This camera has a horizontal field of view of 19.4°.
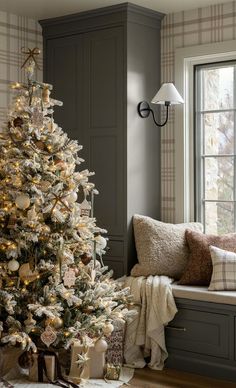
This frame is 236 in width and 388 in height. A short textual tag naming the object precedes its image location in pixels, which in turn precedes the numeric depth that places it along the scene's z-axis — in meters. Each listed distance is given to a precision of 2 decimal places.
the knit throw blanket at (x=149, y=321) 4.75
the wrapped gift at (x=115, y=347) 4.80
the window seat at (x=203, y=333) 4.56
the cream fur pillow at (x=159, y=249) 5.02
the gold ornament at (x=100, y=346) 4.48
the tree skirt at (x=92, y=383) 4.23
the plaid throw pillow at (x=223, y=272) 4.67
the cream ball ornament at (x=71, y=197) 4.31
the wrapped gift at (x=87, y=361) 4.37
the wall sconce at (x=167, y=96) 5.05
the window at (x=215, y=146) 5.29
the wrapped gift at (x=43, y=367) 4.30
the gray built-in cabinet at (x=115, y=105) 5.21
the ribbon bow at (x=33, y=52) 4.34
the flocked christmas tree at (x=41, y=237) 4.18
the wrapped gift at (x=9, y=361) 4.36
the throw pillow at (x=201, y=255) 4.86
